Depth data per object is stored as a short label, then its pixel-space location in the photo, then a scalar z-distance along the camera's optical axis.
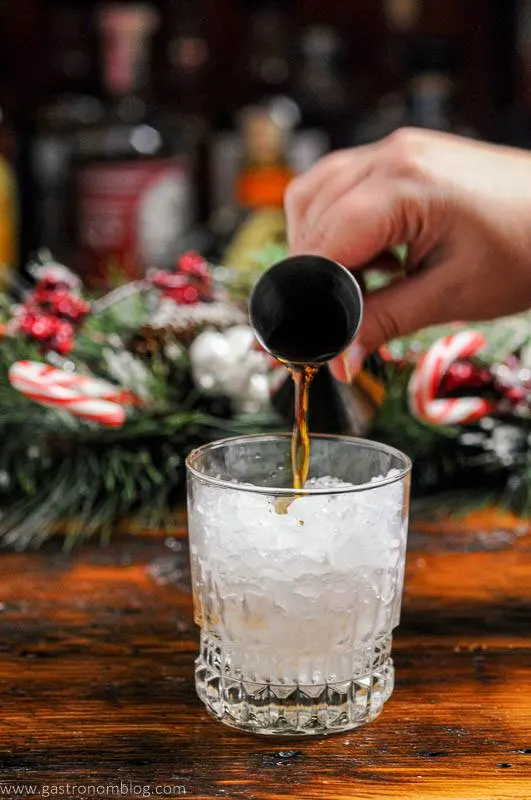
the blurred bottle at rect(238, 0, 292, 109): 2.15
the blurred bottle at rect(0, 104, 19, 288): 1.78
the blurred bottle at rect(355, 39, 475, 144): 2.00
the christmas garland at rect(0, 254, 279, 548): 1.09
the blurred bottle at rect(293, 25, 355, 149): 2.10
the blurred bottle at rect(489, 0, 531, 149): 2.14
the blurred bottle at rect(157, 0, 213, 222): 2.18
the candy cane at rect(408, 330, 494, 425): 1.11
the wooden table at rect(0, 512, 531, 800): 0.62
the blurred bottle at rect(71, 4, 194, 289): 1.86
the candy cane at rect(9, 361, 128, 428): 1.04
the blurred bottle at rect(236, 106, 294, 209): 1.95
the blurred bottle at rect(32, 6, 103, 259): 1.92
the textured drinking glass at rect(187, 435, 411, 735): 0.65
